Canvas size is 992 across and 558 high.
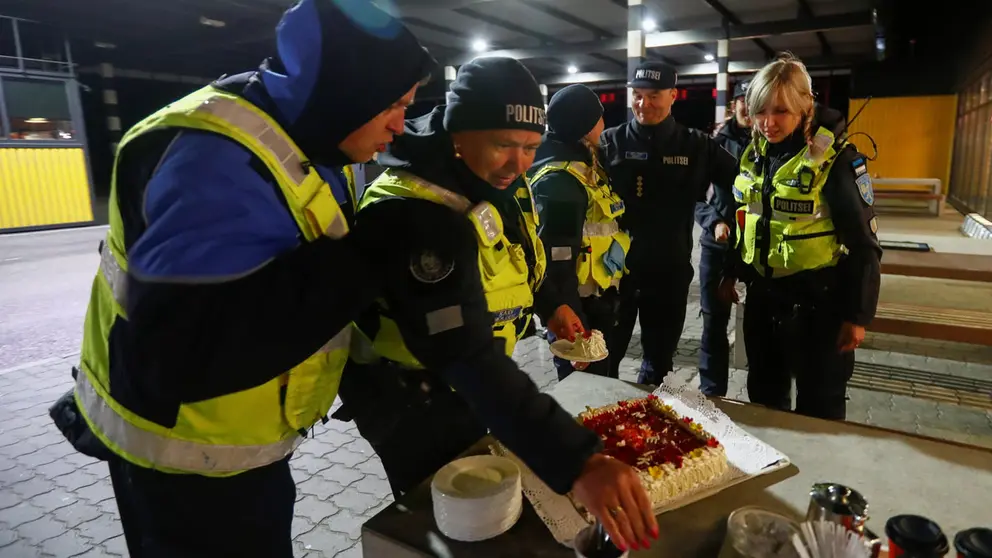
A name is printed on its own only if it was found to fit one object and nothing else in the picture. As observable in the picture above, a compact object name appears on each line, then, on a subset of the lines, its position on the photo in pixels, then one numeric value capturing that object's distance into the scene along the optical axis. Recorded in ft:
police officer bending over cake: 3.36
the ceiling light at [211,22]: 40.70
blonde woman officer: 8.08
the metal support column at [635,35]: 35.33
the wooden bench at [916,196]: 36.39
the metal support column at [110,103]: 50.88
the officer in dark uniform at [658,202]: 10.88
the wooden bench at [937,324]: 12.03
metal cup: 3.59
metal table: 4.15
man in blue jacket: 2.97
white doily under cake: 4.28
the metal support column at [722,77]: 42.14
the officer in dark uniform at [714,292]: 11.55
